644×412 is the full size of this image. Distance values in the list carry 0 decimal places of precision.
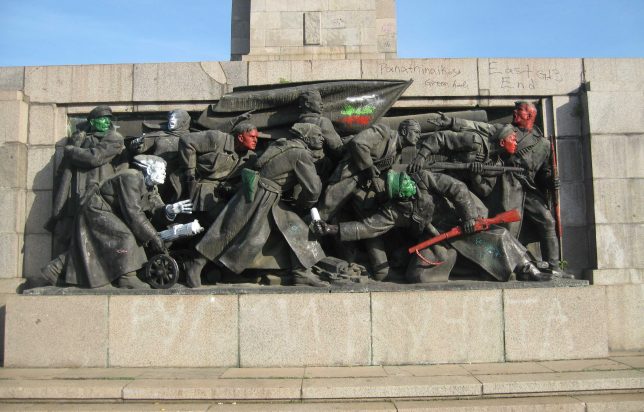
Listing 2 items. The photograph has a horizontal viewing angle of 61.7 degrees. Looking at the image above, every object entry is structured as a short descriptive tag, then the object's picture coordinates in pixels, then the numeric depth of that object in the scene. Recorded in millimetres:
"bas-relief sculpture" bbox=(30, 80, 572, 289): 7480
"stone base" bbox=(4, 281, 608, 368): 7008
